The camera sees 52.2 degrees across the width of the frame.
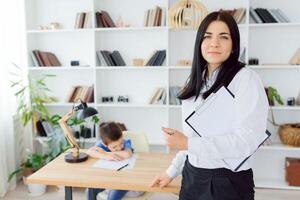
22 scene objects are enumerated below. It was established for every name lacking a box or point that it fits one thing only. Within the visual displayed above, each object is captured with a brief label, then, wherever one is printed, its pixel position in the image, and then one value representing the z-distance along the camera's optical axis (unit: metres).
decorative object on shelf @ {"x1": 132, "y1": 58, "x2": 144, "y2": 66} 3.59
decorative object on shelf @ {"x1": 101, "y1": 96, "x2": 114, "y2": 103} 3.77
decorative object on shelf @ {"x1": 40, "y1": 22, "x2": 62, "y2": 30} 3.68
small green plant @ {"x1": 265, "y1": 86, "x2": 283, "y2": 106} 3.31
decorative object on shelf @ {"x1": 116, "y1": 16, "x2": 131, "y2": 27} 3.67
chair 2.57
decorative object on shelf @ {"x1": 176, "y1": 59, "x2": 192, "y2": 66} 3.52
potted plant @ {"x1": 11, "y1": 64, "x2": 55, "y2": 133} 3.43
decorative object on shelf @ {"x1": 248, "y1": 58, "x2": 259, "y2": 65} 3.41
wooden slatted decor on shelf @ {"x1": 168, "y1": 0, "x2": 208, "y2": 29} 2.33
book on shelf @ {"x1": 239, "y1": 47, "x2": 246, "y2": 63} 3.34
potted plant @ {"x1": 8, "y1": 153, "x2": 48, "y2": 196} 3.31
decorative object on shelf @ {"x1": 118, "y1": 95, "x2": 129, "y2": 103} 3.78
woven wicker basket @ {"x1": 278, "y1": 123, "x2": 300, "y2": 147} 3.23
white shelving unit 3.45
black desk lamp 2.03
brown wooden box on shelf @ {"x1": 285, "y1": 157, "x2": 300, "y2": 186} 3.35
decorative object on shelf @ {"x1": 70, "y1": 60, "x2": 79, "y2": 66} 3.80
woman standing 1.09
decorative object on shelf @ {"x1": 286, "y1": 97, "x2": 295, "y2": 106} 3.39
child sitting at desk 2.19
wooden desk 1.71
